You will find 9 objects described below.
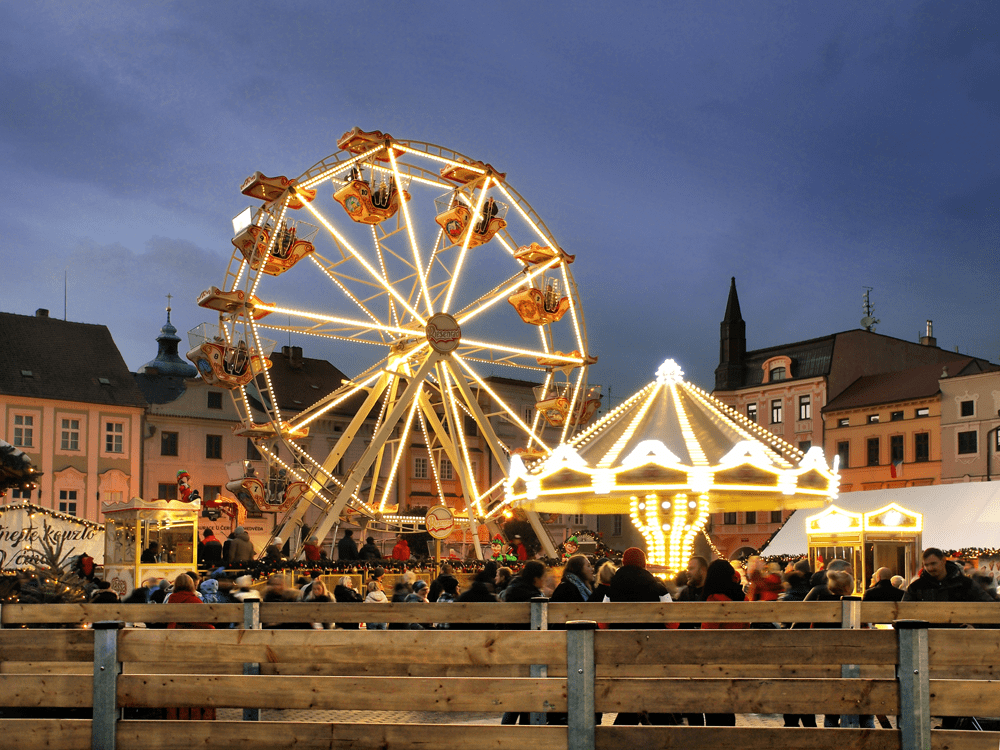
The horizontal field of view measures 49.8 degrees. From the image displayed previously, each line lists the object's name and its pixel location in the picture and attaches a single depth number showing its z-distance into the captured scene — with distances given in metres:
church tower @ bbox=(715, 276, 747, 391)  57.72
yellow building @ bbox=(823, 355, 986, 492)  46.75
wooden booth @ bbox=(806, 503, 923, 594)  25.53
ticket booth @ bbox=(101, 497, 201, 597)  19.00
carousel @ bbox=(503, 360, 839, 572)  16.02
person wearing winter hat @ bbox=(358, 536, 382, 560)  23.42
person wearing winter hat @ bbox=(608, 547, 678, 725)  8.53
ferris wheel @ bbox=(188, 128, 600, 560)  24.95
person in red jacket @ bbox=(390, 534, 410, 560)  25.16
